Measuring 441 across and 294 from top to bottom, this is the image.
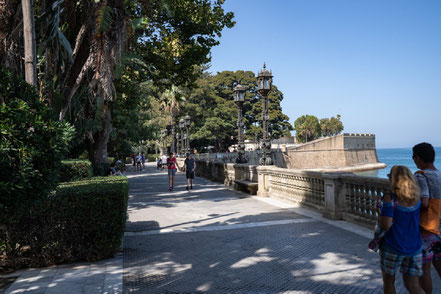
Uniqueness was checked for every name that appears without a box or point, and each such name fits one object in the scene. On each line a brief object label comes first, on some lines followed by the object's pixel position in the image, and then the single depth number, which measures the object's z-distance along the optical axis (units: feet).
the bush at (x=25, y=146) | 11.30
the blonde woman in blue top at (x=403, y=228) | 10.41
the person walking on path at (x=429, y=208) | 11.08
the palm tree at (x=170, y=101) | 152.97
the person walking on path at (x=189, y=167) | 53.57
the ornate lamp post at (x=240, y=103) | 56.18
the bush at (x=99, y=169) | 55.67
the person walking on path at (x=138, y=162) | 121.80
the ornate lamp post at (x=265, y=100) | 45.14
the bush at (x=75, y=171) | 39.81
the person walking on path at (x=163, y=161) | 117.62
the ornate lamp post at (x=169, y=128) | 140.93
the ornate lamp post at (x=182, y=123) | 110.82
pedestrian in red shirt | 52.33
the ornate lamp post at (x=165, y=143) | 165.13
